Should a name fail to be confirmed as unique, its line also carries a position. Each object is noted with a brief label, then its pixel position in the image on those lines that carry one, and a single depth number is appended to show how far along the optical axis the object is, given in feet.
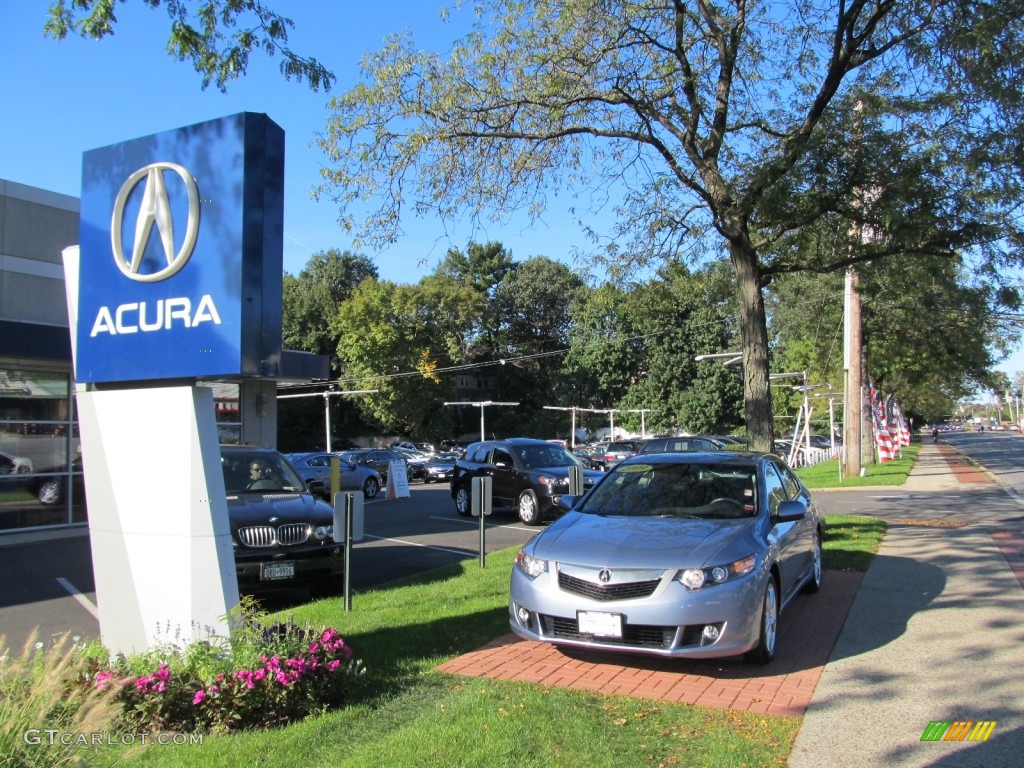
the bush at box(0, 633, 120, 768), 8.98
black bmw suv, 26.30
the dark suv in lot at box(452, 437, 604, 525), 51.90
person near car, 30.35
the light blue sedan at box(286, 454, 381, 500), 79.00
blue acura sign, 15.17
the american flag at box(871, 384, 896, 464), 124.88
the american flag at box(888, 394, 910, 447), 160.56
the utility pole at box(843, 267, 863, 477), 78.64
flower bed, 13.87
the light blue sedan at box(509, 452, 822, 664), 16.98
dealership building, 41.79
